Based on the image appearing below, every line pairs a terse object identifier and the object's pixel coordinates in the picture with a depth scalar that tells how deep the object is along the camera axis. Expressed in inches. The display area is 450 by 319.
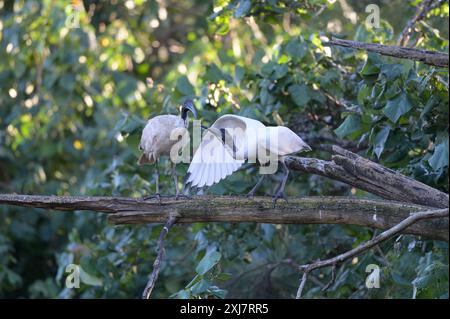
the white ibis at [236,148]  387.2
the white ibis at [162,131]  443.8
